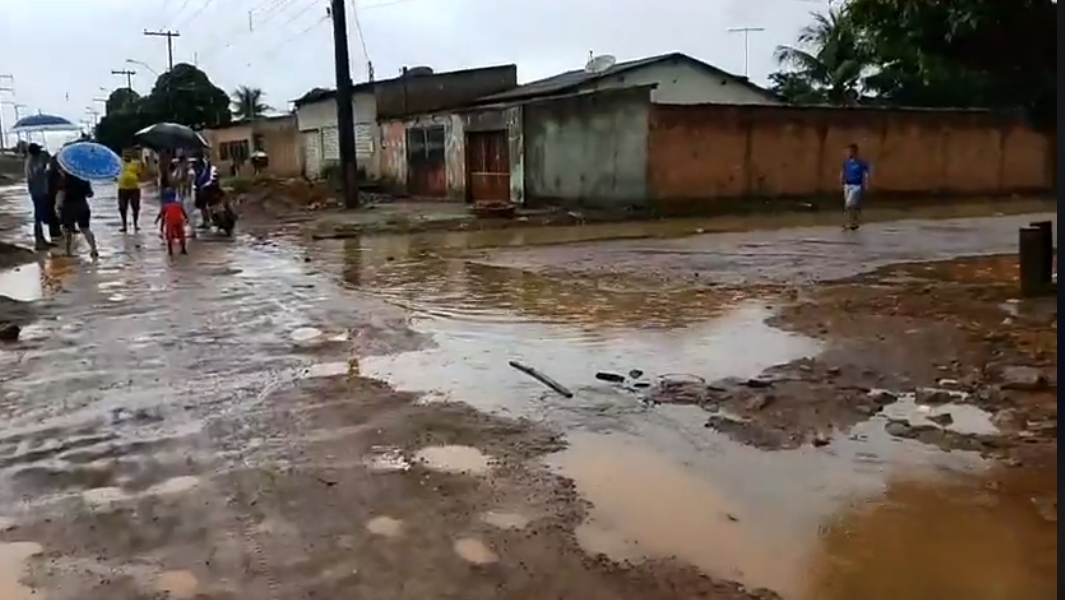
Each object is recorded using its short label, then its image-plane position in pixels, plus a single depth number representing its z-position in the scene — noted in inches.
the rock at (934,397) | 267.0
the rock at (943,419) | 246.8
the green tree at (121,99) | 2950.3
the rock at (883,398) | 267.0
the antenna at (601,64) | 1259.6
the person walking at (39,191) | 695.1
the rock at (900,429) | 240.1
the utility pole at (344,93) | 1051.9
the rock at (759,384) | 288.0
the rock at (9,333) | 371.9
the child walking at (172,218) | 688.4
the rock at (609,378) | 298.4
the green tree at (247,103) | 2807.6
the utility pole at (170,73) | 2593.5
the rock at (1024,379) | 272.2
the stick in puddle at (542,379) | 285.7
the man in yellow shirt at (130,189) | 888.3
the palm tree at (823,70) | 1455.5
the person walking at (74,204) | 638.3
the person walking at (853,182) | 780.6
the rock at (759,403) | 264.8
